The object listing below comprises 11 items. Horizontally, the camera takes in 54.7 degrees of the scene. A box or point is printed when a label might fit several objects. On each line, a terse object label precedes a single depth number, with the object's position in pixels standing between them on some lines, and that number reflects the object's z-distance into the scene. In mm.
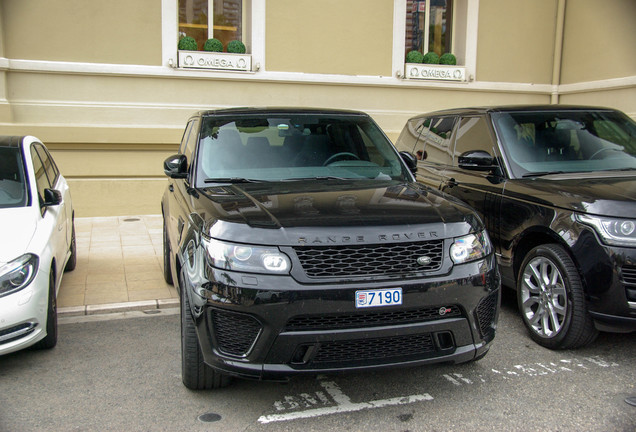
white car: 4059
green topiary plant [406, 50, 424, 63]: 11016
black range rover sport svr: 3195
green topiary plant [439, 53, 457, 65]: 11219
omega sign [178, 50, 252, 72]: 9945
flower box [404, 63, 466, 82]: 10984
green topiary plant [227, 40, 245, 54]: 10195
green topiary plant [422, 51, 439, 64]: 11141
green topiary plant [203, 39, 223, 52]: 10125
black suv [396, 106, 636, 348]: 4113
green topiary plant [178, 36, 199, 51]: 9984
